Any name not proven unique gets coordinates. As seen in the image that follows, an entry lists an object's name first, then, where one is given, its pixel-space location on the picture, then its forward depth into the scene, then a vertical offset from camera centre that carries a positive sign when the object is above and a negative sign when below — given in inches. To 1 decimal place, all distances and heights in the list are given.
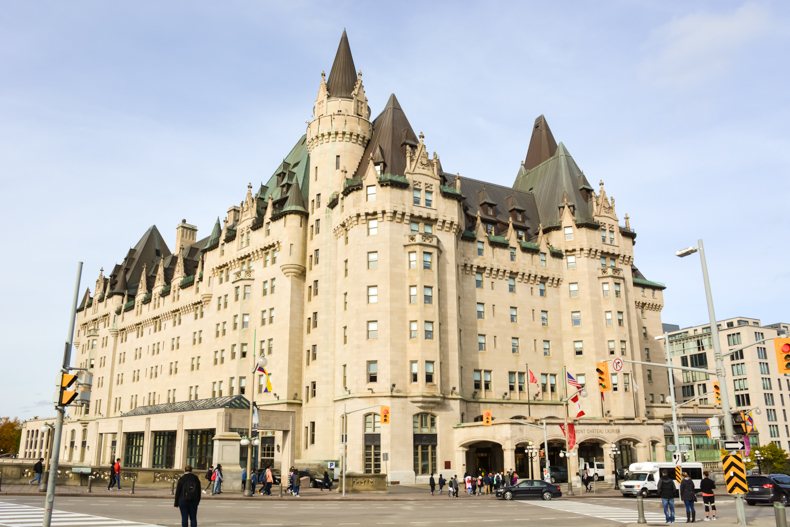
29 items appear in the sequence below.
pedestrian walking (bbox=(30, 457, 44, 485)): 1818.8 -66.8
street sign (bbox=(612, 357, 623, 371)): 1456.1 +159.1
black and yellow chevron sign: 905.5 -48.3
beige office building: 4774.6 +420.2
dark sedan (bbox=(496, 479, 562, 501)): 1745.8 -128.3
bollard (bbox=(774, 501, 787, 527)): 668.1 -74.1
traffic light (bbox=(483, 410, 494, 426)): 2122.3 +68.7
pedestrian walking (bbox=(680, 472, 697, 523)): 1032.2 -86.5
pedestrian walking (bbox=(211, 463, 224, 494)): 1666.5 -94.1
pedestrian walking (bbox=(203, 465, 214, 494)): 1755.8 -91.8
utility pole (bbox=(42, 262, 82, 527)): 678.0 -0.4
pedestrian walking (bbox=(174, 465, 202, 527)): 706.8 -56.6
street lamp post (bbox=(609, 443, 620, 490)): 2459.4 -41.1
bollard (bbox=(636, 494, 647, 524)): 964.6 -103.1
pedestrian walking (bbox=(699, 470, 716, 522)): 1081.4 -86.3
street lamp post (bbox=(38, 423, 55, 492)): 1757.0 -108.1
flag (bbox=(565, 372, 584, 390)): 2113.7 +173.3
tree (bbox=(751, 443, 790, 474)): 4079.7 -127.2
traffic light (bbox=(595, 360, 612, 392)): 1389.0 +128.0
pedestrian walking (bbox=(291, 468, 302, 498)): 1717.5 -104.9
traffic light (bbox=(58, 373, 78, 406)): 697.5 +53.1
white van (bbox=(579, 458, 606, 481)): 2403.2 -106.4
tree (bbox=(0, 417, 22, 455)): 7691.9 +21.5
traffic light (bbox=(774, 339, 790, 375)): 930.1 +111.9
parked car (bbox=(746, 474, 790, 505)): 1411.2 -108.1
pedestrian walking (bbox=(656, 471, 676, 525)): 1029.8 -84.7
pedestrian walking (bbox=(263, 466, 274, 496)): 1696.6 -100.4
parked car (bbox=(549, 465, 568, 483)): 2393.0 -120.8
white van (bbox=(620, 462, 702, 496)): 1825.8 -103.6
